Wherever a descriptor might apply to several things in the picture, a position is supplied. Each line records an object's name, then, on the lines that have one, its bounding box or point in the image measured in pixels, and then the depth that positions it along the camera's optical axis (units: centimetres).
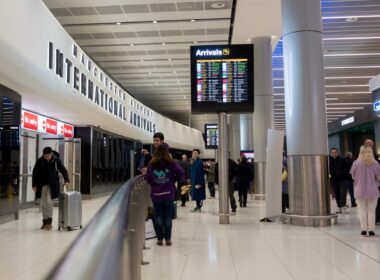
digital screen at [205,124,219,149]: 2273
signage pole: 790
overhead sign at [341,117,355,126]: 2880
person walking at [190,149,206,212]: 993
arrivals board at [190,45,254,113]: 809
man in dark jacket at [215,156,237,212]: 1004
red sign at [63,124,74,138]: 1473
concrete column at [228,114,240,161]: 2802
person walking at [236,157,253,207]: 1177
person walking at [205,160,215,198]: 1439
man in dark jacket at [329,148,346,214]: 964
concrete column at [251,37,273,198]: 1487
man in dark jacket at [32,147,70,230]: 762
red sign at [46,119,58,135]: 1297
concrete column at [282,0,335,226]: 756
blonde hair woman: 616
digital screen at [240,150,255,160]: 2037
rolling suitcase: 731
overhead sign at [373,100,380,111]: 1384
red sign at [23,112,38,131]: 1127
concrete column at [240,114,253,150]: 2663
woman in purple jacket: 568
